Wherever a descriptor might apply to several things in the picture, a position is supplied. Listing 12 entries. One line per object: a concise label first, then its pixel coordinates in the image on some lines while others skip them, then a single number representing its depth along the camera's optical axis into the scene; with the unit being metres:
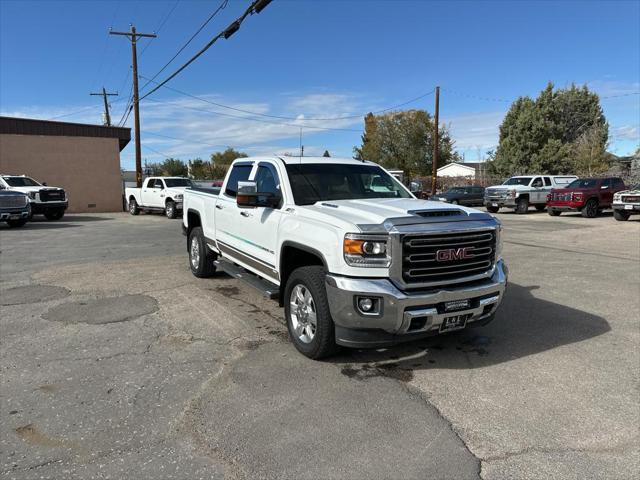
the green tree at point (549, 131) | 45.06
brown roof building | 24.59
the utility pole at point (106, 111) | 47.00
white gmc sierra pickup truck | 3.80
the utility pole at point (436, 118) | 34.50
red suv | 20.95
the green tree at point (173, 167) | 92.05
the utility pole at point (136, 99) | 26.50
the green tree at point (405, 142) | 66.25
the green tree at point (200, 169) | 80.88
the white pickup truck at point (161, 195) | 20.16
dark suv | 29.55
